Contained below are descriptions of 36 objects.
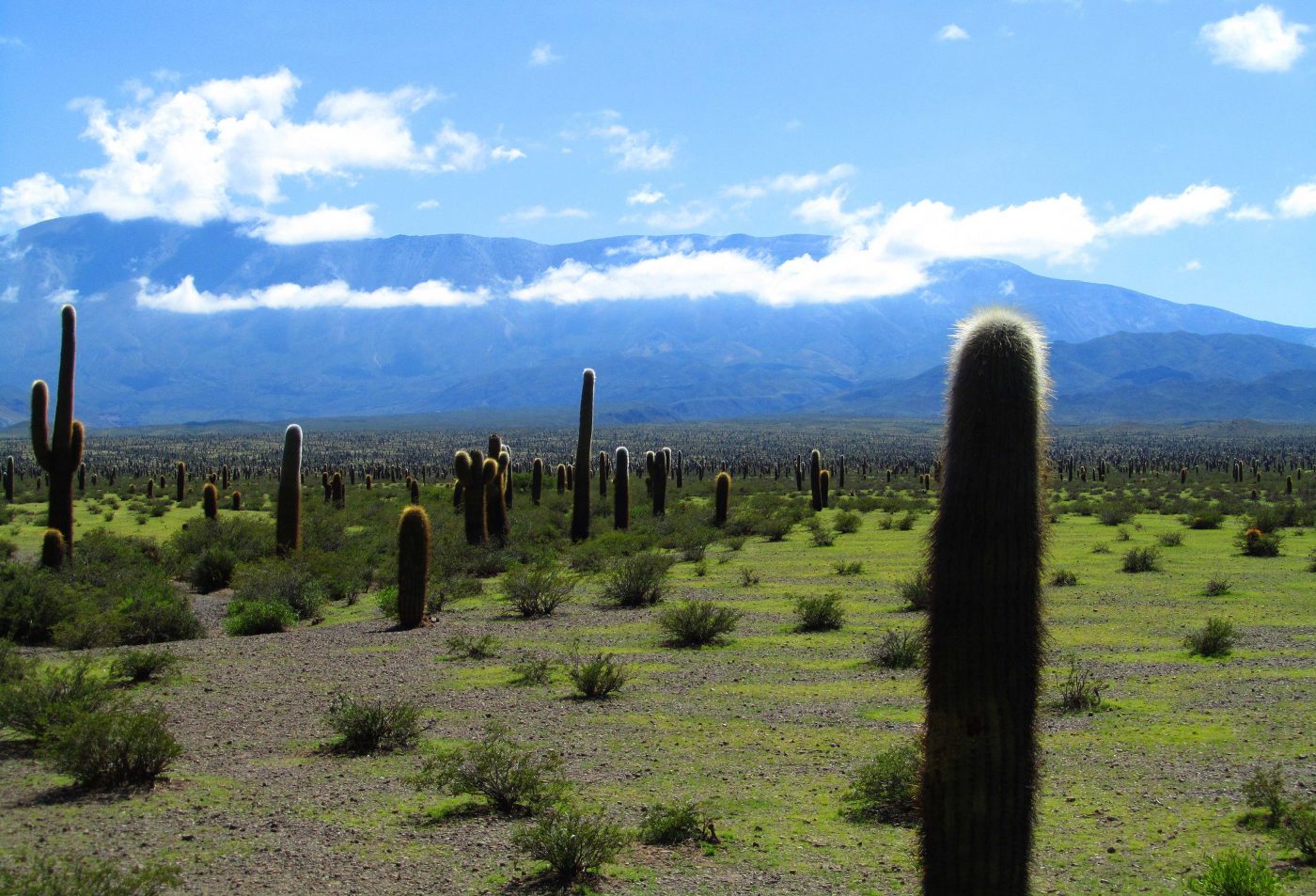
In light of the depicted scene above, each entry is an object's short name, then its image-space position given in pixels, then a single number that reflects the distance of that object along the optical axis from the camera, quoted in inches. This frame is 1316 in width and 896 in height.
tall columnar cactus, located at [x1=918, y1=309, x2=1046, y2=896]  192.9
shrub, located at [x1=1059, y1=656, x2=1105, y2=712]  471.8
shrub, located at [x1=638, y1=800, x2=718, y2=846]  320.2
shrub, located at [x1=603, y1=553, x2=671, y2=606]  818.8
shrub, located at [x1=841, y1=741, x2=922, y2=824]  342.0
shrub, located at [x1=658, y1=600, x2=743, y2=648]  649.0
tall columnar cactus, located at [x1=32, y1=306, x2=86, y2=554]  886.4
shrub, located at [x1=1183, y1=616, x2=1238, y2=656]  583.8
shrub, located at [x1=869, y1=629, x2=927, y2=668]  567.5
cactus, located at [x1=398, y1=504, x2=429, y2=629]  701.9
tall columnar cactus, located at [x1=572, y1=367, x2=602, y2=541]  1211.9
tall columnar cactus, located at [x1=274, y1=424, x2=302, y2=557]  983.0
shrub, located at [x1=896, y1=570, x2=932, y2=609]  747.4
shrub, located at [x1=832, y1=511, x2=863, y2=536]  1424.7
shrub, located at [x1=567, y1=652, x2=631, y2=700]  503.5
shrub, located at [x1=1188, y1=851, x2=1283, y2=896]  256.1
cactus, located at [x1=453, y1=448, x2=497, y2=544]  1099.3
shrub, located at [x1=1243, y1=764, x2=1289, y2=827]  324.2
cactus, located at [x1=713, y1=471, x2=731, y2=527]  1483.8
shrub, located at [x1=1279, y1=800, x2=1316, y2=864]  294.5
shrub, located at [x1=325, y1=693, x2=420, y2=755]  413.4
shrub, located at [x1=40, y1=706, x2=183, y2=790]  348.5
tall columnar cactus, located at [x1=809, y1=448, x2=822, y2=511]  1820.1
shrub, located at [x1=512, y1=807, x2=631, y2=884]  289.6
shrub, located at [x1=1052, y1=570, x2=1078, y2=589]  890.1
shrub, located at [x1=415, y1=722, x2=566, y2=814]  347.6
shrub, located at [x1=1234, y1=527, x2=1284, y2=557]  1067.3
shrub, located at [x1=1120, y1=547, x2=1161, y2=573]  968.9
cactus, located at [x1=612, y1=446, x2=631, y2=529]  1349.7
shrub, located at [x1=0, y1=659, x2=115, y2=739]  379.9
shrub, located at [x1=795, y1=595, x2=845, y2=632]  695.7
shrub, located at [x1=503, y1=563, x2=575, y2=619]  772.0
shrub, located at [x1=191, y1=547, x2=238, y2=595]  920.9
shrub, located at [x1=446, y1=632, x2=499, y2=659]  605.3
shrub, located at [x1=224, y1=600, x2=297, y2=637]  697.6
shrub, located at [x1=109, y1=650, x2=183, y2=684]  513.0
